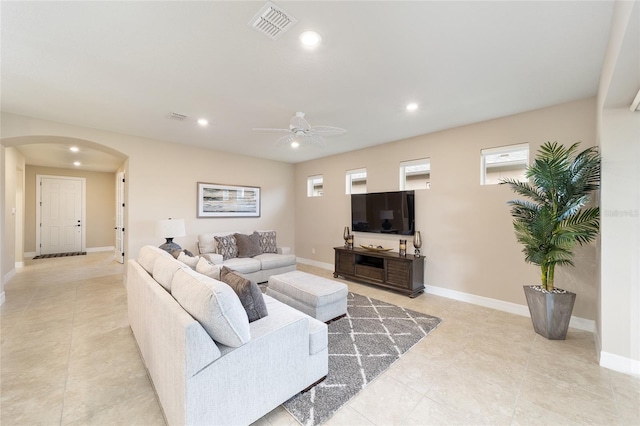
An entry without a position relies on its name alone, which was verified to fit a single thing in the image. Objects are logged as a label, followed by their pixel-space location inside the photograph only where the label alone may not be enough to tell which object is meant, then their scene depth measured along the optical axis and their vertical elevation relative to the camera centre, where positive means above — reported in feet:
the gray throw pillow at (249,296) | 6.05 -2.02
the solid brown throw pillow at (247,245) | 16.07 -2.10
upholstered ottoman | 9.75 -3.32
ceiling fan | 9.83 +3.39
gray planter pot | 8.69 -3.47
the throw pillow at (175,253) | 9.62 -1.58
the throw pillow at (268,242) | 17.40 -2.03
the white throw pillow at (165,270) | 6.45 -1.54
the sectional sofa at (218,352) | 4.47 -2.87
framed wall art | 17.22 +0.88
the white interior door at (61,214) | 24.25 -0.16
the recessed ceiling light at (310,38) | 6.22 +4.37
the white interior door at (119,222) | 20.18 -0.80
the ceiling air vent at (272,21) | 5.51 +4.38
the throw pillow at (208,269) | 7.16 -1.64
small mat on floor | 23.26 -4.06
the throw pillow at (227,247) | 15.55 -2.13
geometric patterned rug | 5.90 -4.41
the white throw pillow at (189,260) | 8.89 -1.68
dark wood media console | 13.17 -3.20
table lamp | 13.46 -0.94
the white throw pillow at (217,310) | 4.70 -1.85
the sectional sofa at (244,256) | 14.70 -2.71
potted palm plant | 8.32 -0.33
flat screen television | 14.57 +0.03
